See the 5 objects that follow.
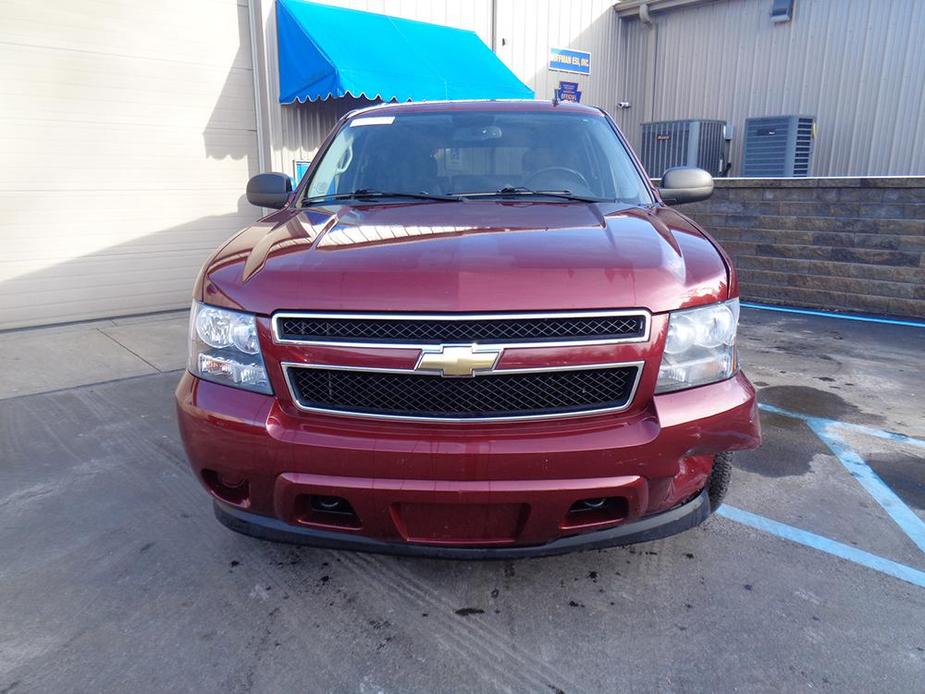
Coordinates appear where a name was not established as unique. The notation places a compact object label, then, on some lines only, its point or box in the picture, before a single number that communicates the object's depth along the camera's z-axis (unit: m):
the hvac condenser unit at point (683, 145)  11.39
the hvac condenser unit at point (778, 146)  10.77
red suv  1.93
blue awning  7.73
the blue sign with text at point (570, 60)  12.30
